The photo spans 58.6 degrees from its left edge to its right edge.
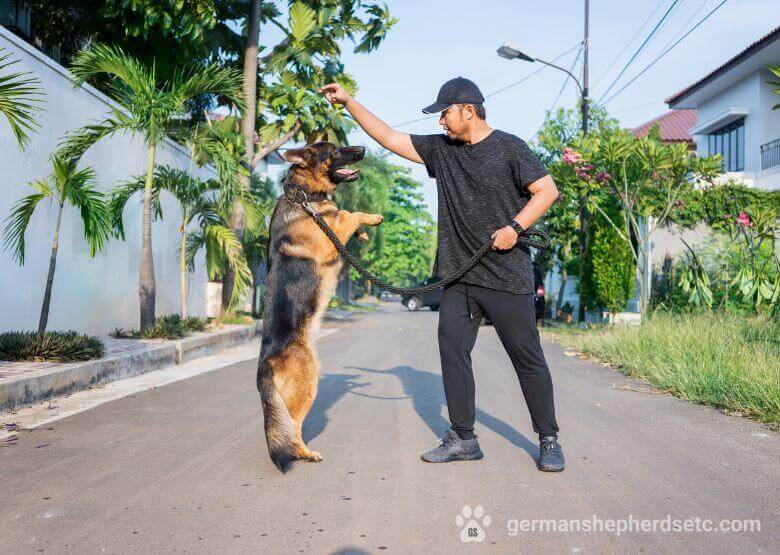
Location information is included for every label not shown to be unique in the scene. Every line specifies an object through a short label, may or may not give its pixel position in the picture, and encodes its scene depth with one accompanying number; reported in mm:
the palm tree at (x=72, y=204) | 8047
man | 4207
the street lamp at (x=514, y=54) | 18438
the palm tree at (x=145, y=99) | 10008
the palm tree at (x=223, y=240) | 12539
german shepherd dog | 4113
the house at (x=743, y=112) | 20328
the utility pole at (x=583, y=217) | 18641
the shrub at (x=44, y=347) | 7480
